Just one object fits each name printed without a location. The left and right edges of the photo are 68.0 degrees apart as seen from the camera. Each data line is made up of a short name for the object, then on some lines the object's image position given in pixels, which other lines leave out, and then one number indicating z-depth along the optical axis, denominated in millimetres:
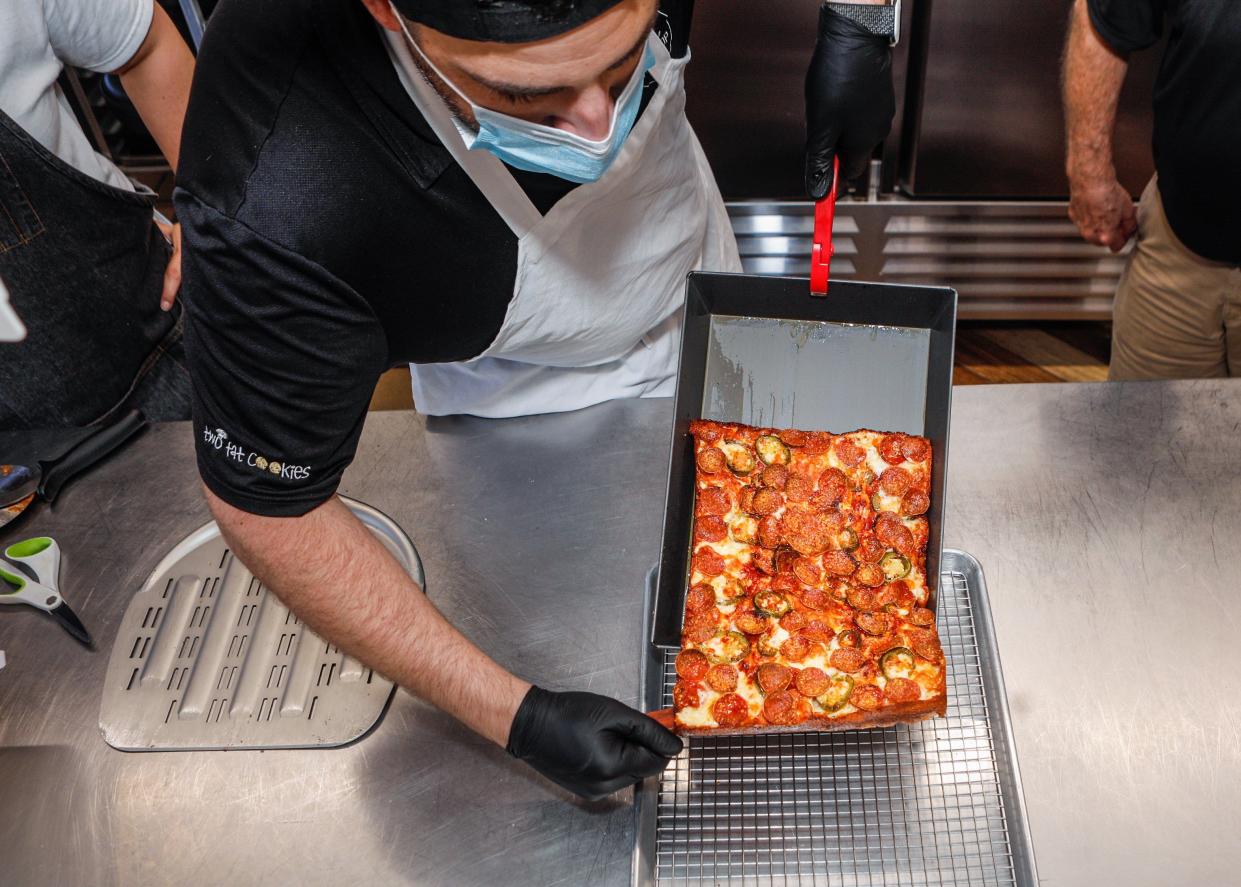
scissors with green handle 1450
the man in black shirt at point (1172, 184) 1710
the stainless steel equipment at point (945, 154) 2533
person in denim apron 1573
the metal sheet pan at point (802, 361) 1359
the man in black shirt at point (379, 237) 973
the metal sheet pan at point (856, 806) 1141
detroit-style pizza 1198
